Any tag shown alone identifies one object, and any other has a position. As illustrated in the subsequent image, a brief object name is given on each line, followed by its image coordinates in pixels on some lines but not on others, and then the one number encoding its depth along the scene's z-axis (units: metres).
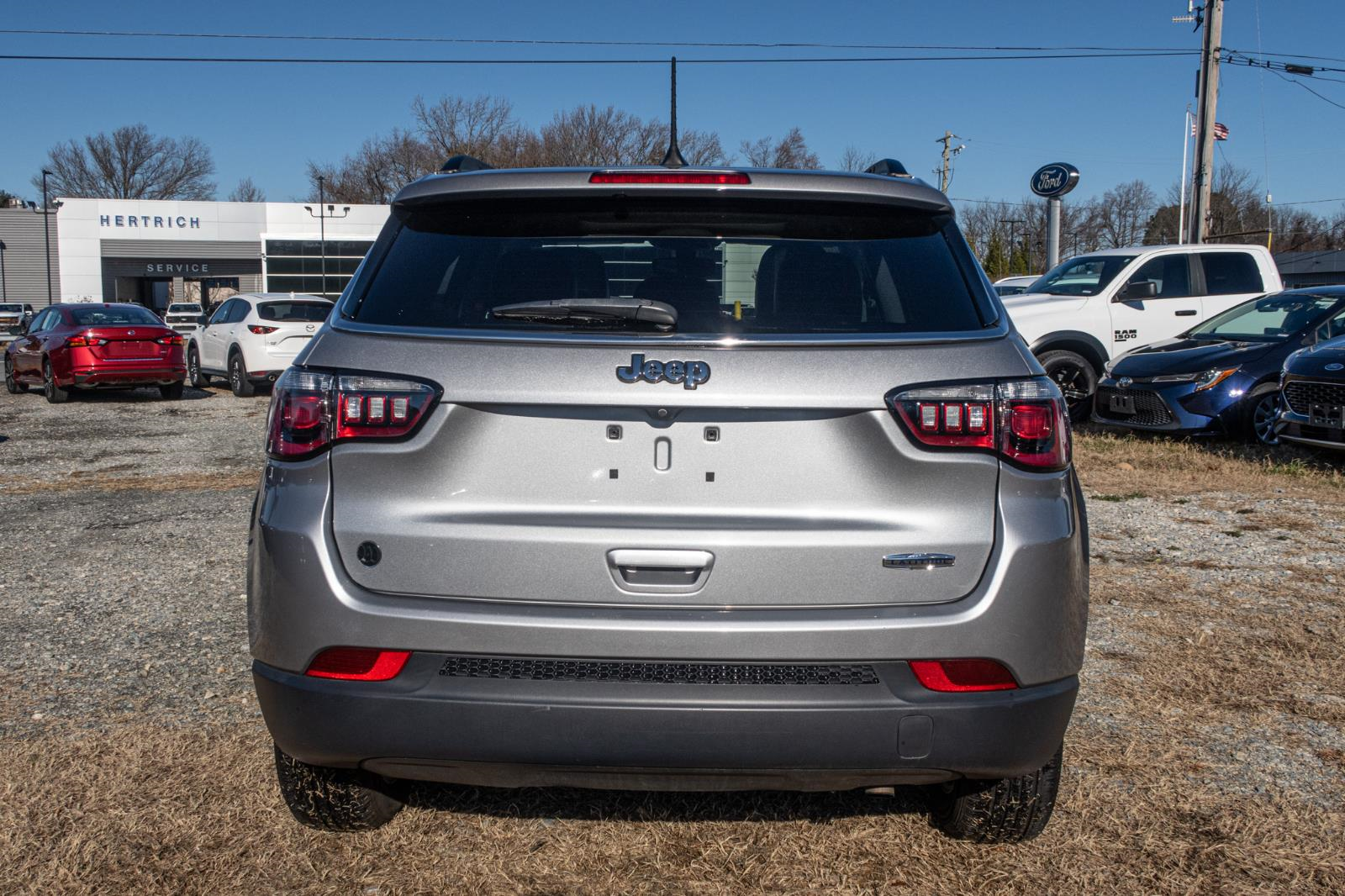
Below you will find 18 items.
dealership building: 69.44
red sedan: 16.69
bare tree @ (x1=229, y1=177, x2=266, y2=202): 99.62
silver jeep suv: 2.40
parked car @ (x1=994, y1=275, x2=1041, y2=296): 19.19
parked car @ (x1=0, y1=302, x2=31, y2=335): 38.72
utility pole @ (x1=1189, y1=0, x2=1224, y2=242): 24.22
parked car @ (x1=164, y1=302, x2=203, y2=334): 51.97
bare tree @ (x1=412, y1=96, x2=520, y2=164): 65.81
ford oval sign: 23.39
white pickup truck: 13.14
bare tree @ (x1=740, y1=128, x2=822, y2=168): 57.09
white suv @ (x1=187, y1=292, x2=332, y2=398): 17.62
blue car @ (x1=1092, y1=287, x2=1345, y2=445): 11.02
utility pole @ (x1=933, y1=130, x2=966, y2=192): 61.26
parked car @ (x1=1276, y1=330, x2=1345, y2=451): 9.61
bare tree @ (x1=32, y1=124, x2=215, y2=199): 85.88
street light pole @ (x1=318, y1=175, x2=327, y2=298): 67.23
